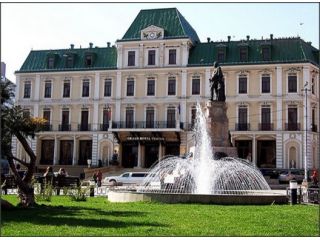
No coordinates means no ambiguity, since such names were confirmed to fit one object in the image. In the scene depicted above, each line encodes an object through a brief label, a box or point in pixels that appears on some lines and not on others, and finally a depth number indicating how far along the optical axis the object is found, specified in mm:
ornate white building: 47375
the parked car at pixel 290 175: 37469
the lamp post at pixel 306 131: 42531
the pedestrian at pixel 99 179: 33519
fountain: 17094
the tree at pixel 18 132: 15180
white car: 36094
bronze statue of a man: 25703
